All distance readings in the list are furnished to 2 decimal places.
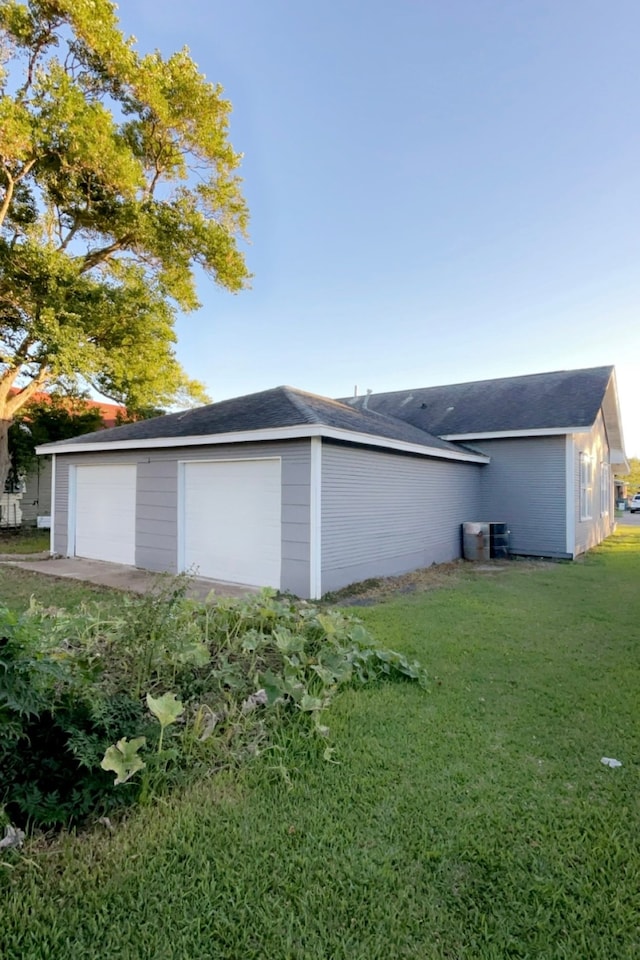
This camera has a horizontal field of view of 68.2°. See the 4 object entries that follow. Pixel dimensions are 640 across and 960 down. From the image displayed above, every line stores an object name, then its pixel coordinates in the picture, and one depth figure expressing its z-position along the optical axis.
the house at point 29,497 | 17.95
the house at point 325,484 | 7.34
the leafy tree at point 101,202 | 11.09
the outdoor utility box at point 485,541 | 11.62
